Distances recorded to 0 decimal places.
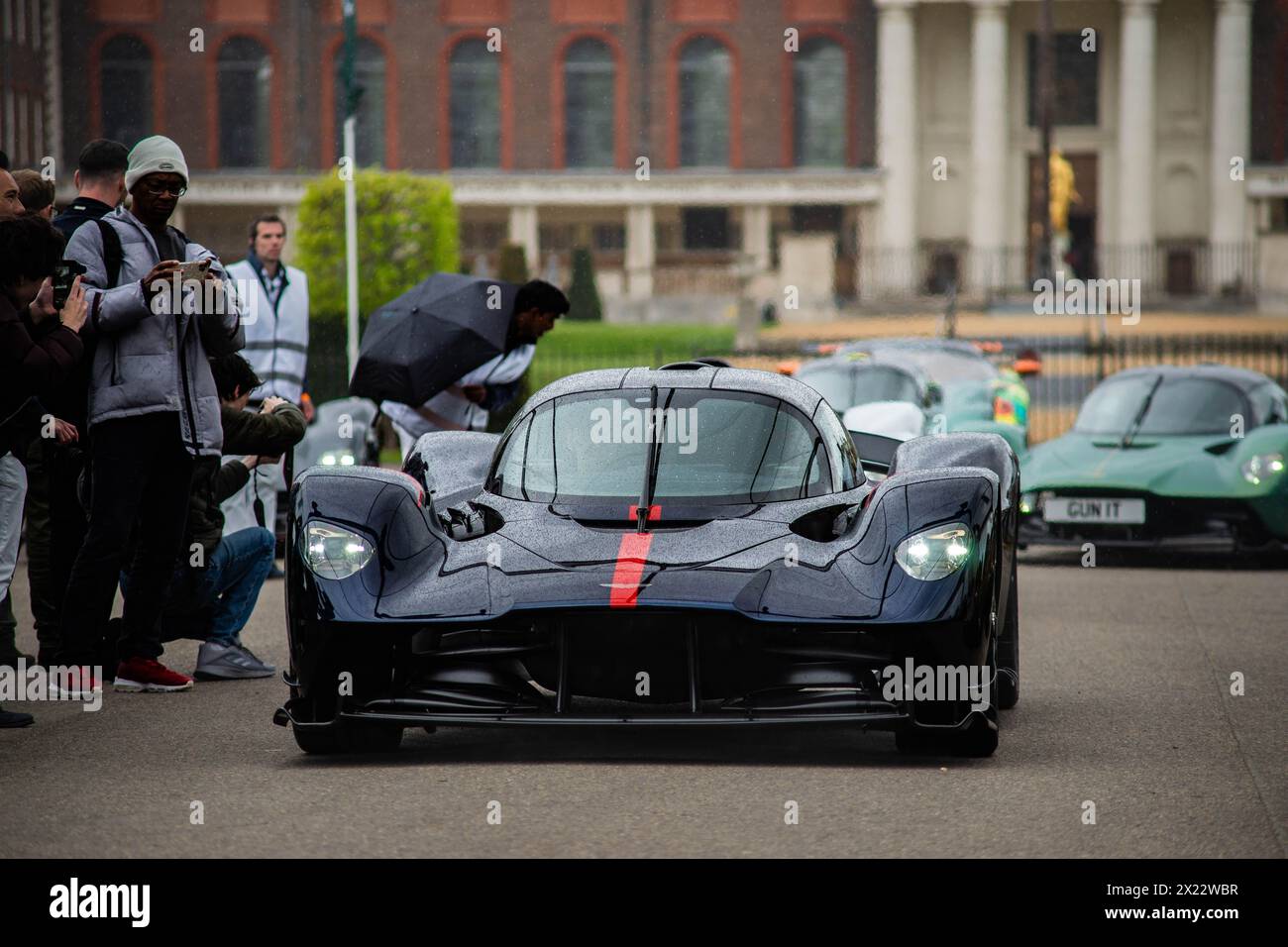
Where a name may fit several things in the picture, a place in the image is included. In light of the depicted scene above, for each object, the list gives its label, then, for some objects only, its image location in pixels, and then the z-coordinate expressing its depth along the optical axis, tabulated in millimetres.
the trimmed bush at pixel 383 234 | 32469
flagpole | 20156
